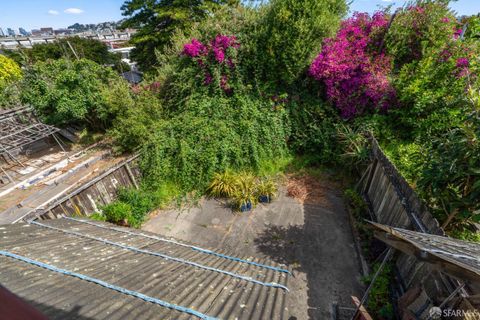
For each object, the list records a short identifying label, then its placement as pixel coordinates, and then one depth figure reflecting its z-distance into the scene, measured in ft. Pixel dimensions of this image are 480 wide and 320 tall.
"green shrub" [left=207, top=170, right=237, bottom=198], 23.75
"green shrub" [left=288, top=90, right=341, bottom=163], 26.27
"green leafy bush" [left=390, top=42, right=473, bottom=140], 18.89
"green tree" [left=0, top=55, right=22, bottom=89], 49.40
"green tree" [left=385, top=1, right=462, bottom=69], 22.82
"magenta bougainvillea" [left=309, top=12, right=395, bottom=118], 23.67
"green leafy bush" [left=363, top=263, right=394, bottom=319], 12.82
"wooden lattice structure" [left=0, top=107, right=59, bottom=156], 29.14
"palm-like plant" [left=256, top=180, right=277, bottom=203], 23.04
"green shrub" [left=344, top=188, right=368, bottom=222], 20.17
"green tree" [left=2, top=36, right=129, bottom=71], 94.84
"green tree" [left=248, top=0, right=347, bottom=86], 23.65
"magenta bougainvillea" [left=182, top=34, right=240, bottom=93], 27.78
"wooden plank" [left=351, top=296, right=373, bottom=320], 11.08
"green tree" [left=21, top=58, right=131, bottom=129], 29.27
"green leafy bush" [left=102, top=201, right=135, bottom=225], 20.68
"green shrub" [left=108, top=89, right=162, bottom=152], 27.14
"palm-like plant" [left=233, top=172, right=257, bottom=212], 22.31
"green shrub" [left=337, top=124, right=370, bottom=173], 21.98
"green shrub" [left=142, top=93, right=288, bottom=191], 24.79
